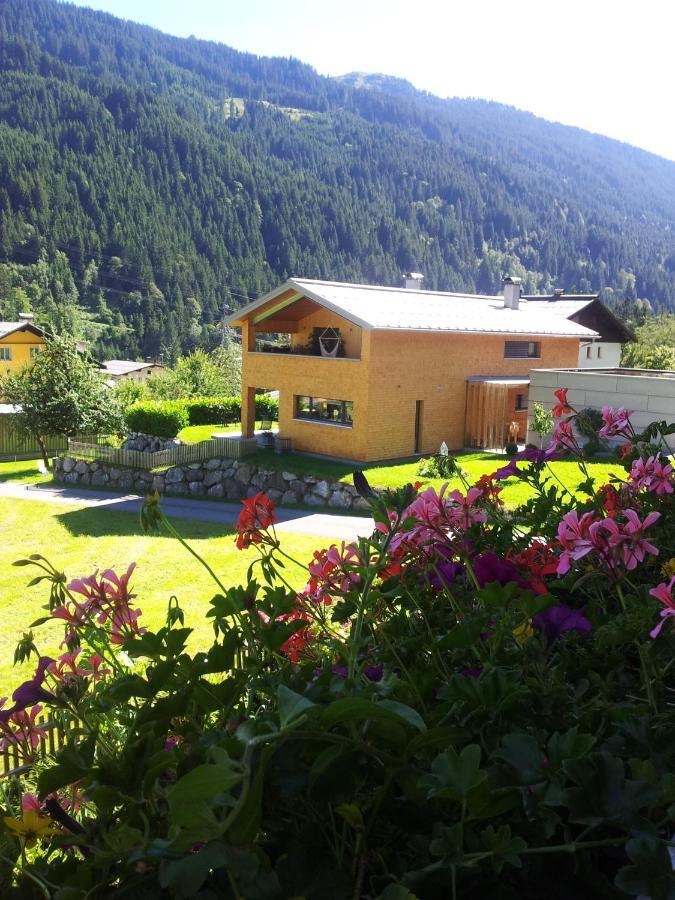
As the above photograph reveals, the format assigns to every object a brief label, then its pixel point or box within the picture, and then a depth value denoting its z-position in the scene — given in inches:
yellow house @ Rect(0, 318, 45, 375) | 1888.5
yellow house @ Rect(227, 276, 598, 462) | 767.7
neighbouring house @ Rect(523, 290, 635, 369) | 1238.9
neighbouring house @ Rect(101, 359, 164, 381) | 2687.0
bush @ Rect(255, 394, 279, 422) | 1130.0
